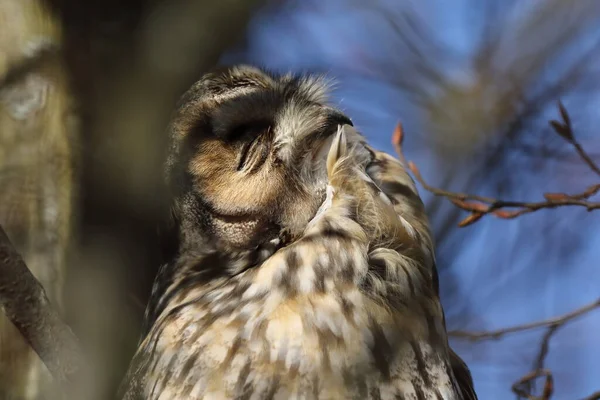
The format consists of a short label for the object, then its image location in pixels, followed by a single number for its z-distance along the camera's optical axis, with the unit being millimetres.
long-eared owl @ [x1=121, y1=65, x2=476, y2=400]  2785
